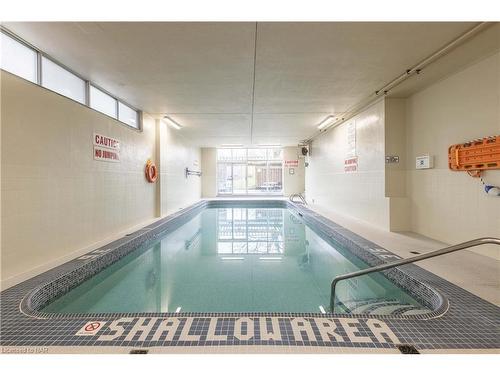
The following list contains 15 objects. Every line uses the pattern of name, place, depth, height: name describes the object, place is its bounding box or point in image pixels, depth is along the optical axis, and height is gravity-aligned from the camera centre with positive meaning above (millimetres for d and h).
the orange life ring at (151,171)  5957 +291
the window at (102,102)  4031 +1385
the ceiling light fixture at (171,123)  6403 +1642
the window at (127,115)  4934 +1408
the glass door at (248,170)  13805 +742
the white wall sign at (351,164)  5992 +478
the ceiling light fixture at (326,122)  6497 +1681
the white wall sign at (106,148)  4000 +592
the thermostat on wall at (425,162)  4051 +360
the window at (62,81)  3078 +1351
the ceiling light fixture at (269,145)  11953 +1820
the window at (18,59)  2537 +1325
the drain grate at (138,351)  1478 -982
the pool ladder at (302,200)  10170 -680
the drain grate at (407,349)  1476 -975
